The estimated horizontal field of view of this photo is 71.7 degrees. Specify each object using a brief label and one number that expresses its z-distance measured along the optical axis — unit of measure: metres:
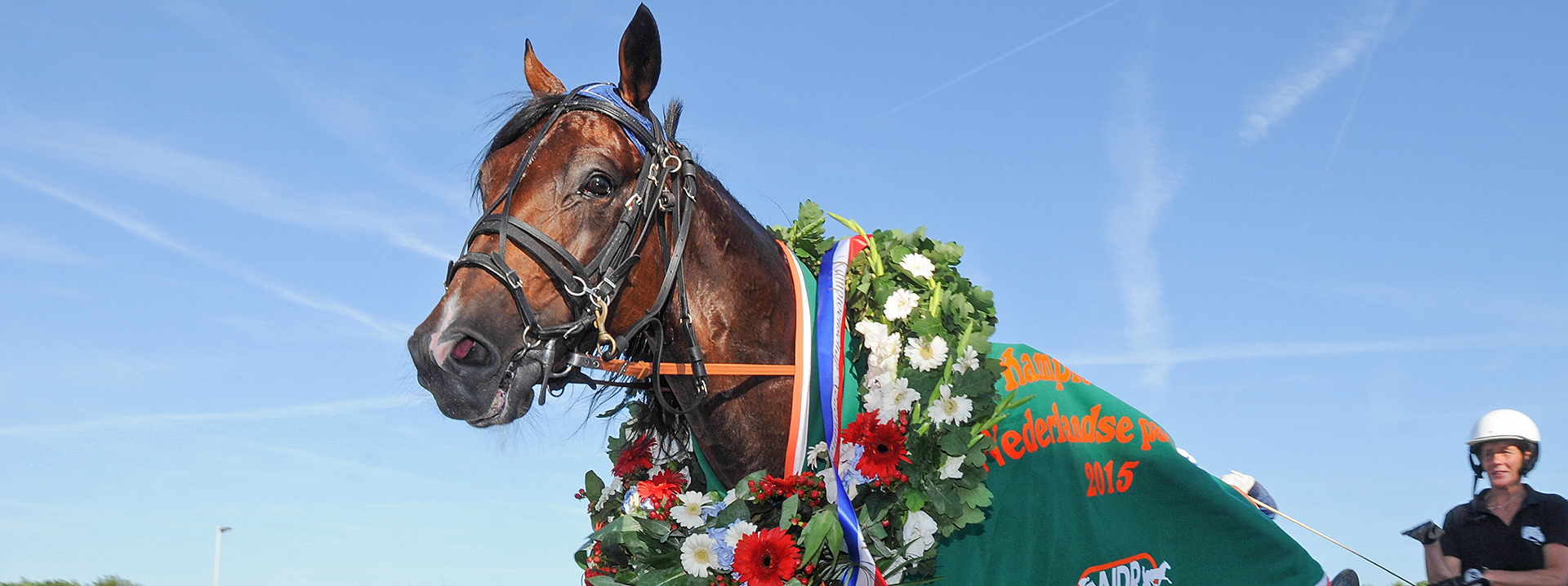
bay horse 3.25
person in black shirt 5.93
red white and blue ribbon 3.64
